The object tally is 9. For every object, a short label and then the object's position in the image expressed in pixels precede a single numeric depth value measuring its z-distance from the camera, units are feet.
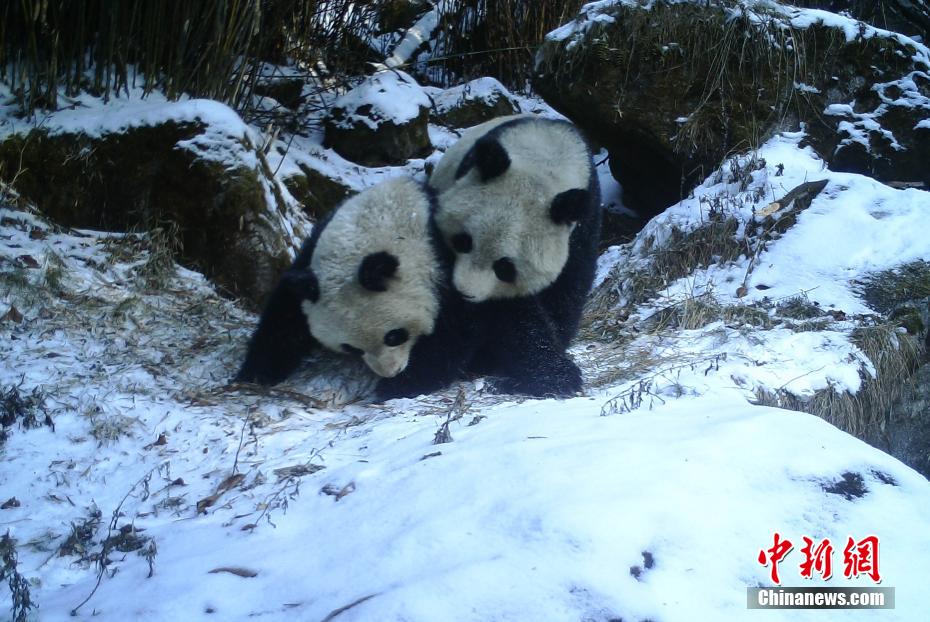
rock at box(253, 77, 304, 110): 26.48
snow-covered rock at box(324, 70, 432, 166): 25.71
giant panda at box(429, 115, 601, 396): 14.35
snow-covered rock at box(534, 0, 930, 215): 23.61
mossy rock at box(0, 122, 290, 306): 17.92
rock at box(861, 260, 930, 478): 15.69
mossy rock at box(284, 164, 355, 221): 23.54
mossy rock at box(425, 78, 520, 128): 29.27
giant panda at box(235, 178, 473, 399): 13.62
